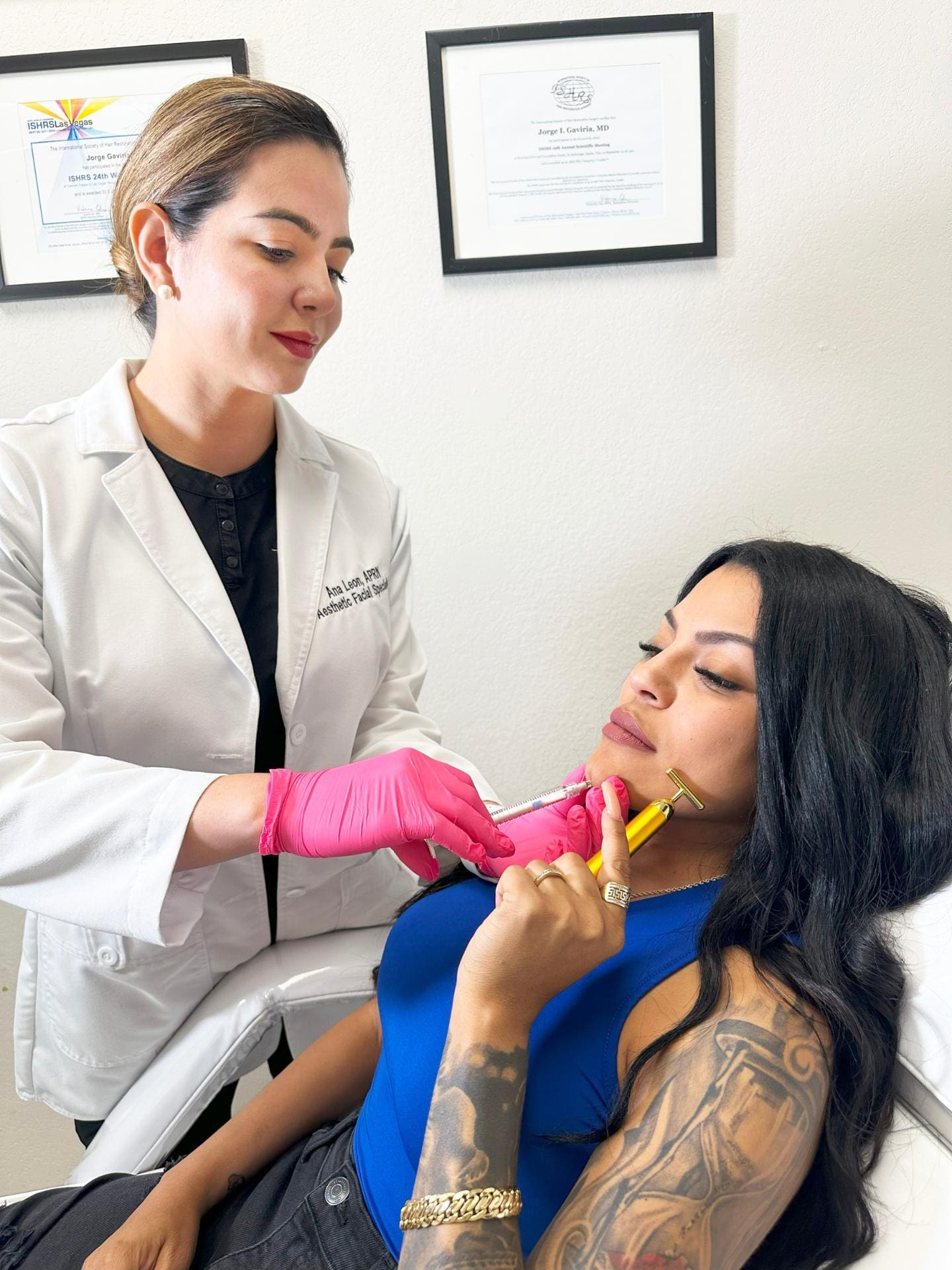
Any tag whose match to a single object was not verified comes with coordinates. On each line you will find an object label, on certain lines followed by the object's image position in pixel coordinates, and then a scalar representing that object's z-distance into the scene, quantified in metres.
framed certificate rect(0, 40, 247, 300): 1.67
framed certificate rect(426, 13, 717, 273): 1.67
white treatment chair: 0.98
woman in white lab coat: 1.11
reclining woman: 0.88
